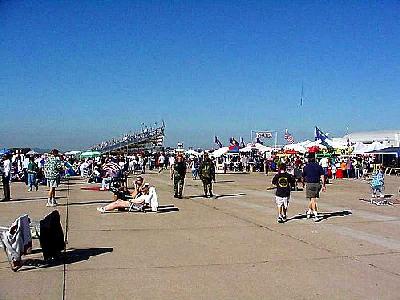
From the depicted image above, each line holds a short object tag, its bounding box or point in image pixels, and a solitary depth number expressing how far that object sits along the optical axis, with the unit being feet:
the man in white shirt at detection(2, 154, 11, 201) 49.86
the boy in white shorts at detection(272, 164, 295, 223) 36.14
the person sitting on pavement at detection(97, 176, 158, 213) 41.16
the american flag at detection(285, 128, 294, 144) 157.81
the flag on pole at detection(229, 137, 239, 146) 147.54
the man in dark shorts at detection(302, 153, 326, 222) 37.73
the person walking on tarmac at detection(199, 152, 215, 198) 55.52
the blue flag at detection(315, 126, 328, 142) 126.16
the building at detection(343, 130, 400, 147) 153.79
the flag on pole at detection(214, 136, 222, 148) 167.02
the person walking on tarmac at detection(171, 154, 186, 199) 53.72
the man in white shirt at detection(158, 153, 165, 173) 124.67
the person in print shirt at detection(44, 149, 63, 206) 44.14
